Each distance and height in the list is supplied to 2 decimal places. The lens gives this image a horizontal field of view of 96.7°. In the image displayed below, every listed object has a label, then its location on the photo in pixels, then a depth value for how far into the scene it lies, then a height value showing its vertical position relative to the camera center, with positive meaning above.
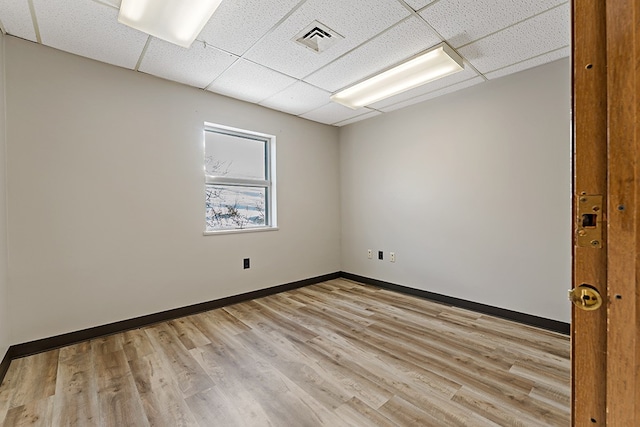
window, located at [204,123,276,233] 3.26 +0.38
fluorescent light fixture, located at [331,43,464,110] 2.33 +1.24
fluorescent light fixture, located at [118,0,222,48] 1.76 +1.27
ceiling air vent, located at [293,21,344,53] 2.03 +1.29
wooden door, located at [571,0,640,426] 0.48 +0.01
